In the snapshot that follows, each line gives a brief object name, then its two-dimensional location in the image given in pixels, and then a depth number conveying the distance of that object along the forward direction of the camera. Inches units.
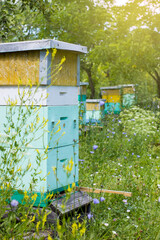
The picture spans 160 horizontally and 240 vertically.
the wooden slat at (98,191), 114.8
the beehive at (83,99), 242.2
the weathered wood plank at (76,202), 101.7
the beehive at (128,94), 397.7
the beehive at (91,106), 366.9
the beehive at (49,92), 105.7
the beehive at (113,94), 450.6
